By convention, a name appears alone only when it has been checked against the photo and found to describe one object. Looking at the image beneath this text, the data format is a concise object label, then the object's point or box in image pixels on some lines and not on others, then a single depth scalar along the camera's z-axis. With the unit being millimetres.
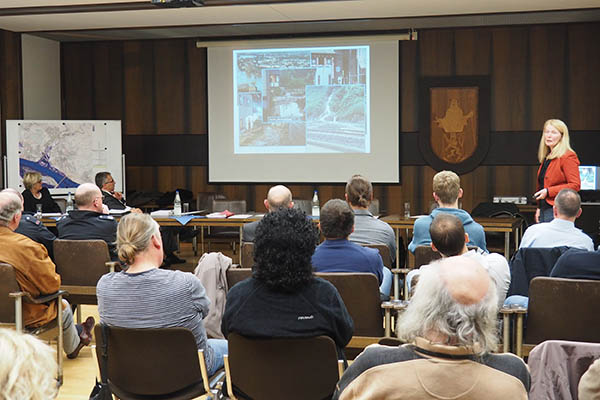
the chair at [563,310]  3211
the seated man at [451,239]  3396
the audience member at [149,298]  2924
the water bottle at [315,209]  7430
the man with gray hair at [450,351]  1716
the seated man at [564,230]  4137
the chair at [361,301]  3490
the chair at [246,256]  4559
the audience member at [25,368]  1221
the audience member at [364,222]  4711
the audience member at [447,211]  4449
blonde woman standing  6004
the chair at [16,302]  3799
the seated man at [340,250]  3693
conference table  6918
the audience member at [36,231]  4844
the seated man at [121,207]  7586
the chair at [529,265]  3938
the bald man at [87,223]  5441
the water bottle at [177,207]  7625
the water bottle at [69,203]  7911
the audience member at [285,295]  2520
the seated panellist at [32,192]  7845
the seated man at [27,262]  4000
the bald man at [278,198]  5105
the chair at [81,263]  4875
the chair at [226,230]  8539
